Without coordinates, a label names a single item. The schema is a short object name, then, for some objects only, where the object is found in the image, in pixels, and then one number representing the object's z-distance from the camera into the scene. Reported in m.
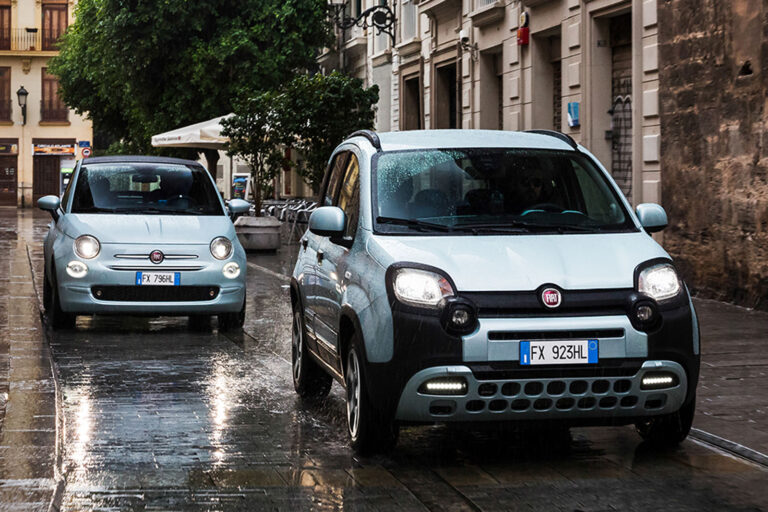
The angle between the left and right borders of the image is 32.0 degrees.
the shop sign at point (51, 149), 70.56
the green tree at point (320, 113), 25.80
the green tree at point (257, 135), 26.03
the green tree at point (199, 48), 36.16
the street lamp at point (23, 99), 68.56
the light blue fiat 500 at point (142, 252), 11.88
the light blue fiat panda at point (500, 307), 5.98
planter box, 25.72
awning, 29.21
